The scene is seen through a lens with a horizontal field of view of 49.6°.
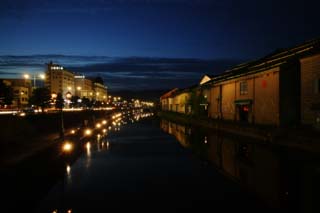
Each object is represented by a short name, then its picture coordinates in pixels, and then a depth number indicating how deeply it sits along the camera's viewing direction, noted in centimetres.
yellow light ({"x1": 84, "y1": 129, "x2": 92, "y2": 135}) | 3708
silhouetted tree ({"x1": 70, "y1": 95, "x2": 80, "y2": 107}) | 12145
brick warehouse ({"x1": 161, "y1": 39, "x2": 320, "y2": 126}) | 2509
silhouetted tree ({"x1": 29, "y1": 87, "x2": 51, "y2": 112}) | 7331
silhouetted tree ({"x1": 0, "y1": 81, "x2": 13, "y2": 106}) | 6058
